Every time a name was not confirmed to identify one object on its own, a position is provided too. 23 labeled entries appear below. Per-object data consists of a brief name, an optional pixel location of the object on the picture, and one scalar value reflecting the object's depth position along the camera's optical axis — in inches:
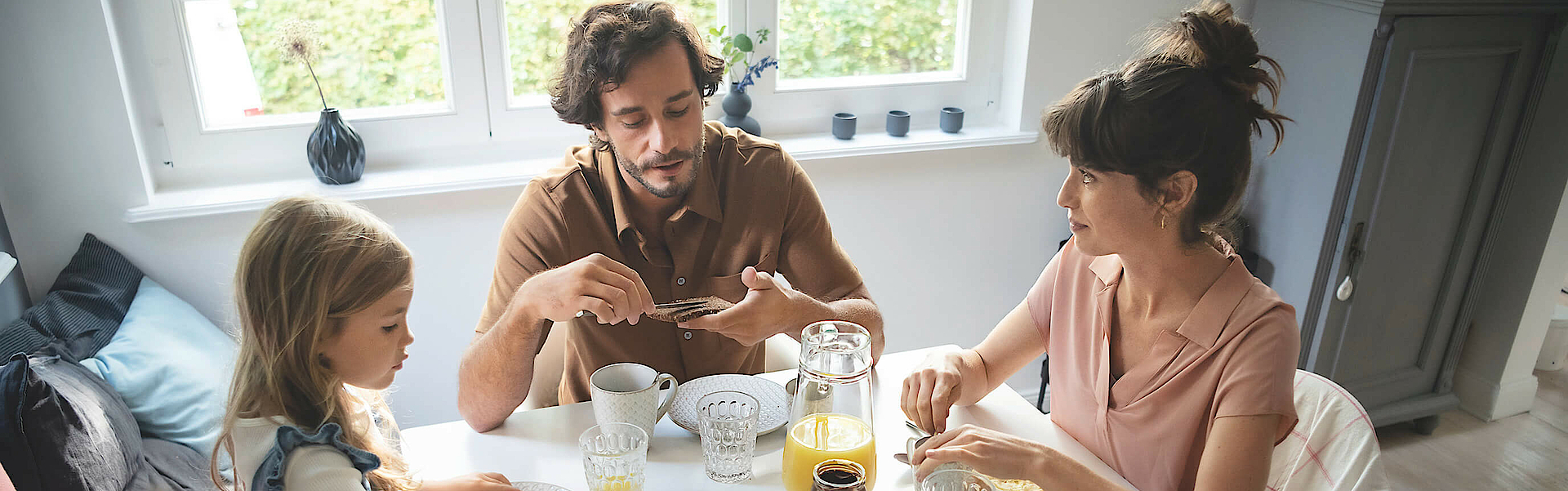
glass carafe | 39.9
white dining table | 46.5
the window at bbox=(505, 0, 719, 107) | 87.9
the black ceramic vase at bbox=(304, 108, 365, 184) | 81.4
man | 58.8
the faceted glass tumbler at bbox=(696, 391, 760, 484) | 44.2
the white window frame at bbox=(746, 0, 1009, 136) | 98.7
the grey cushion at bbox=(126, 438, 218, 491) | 61.9
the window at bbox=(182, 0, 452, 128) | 80.4
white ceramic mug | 45.4
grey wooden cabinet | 85.7
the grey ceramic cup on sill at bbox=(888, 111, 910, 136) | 98.7
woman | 43.6
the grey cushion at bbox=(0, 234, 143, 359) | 66.4
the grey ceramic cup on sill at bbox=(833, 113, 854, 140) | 97.3
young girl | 39.6
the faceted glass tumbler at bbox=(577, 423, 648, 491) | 41.4
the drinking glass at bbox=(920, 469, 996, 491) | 39.4
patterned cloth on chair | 46.6
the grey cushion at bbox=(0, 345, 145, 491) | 53.9
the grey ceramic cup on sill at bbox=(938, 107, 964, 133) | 100.6
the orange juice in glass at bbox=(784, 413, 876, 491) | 41.0
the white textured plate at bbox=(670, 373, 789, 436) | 49.8
